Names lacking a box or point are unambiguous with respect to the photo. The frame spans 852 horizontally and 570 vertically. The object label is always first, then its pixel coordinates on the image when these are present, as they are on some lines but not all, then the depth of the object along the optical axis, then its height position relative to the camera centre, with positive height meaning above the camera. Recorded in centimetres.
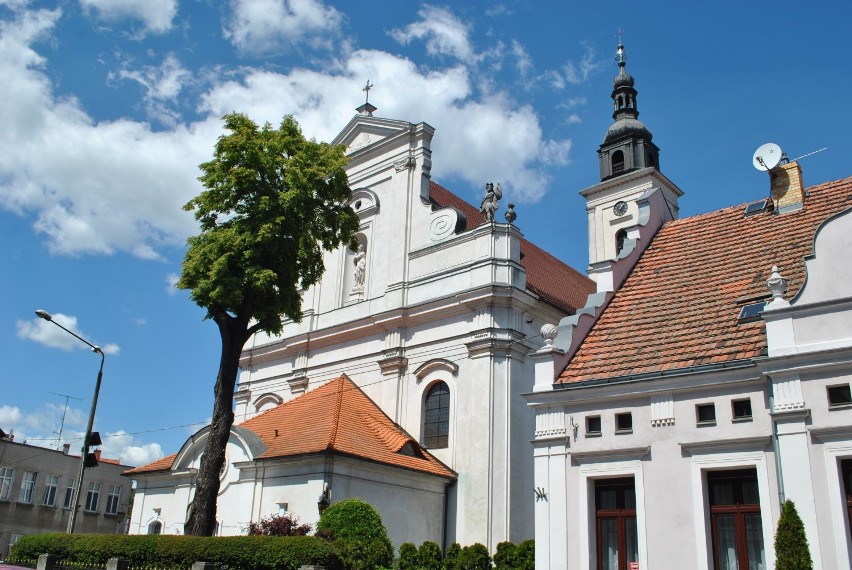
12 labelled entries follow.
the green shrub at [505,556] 1881 +58
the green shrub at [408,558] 2017 +48
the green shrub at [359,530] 1897 +110
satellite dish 1950 +1031
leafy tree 2125 +922
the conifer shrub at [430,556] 2014 +54
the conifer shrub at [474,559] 1964 +50
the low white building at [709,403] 1357 +335
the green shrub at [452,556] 1980 +55
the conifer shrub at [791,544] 1254 +74
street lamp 2156 +335
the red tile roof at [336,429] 2311 +437
